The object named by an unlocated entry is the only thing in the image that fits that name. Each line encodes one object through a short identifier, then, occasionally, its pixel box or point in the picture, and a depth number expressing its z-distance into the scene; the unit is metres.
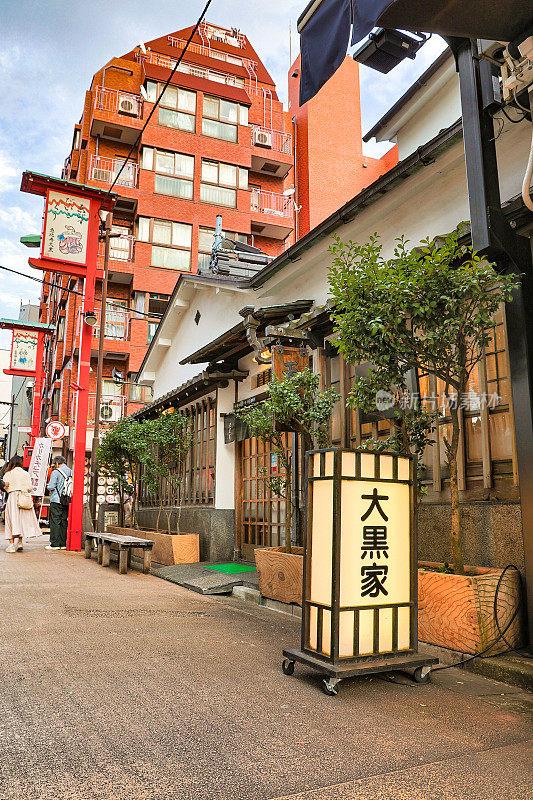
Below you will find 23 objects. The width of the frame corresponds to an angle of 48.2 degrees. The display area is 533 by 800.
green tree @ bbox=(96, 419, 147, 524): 14.30
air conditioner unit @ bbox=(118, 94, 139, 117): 32.19
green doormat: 10.79
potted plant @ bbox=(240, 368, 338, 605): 7.67
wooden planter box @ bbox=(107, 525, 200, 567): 12.05
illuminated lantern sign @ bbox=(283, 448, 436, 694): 4.51
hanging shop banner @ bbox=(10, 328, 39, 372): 30.48
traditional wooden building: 5.96
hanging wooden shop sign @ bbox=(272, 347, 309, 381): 9.79
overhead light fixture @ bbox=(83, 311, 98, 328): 16.19
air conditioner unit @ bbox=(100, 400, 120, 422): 29.61
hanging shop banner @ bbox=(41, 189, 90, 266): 15.66
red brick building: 31.14
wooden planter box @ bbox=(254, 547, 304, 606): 7.48
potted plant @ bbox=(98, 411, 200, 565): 12.17
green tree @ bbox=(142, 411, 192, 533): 13.84
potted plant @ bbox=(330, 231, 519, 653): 5.09
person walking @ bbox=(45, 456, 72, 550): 15.35
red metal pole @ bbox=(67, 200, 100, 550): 15.32
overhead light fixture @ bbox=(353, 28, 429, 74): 6.90
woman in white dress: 14.52
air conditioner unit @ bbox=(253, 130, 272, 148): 35.19
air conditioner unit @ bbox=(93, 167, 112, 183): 31.22
